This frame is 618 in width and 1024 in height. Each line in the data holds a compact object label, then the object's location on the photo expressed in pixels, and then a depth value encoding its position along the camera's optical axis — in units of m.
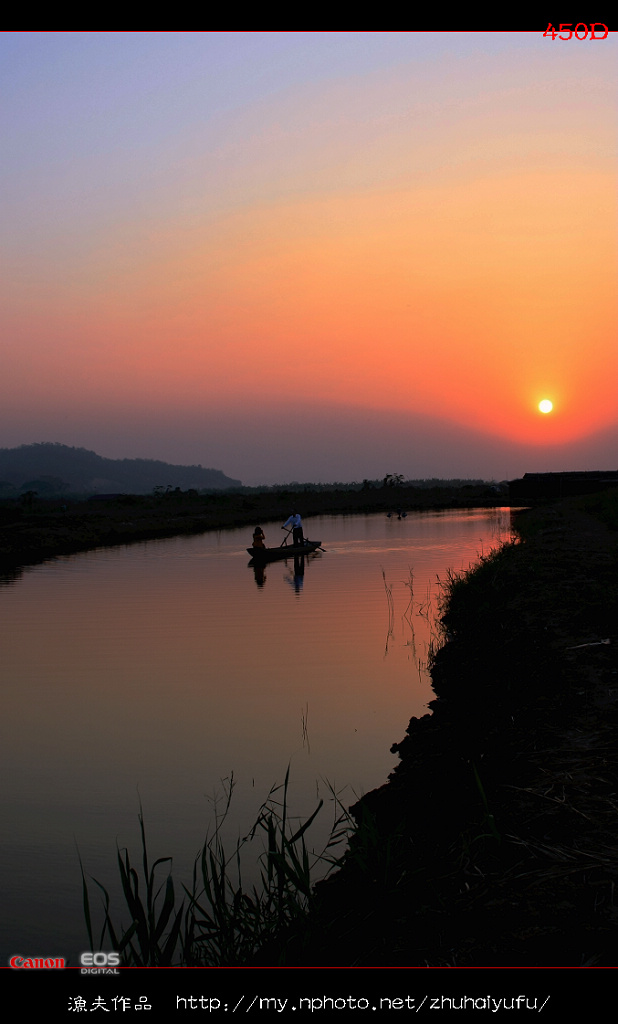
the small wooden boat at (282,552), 32.75
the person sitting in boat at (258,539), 33.25
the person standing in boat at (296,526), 36.09
